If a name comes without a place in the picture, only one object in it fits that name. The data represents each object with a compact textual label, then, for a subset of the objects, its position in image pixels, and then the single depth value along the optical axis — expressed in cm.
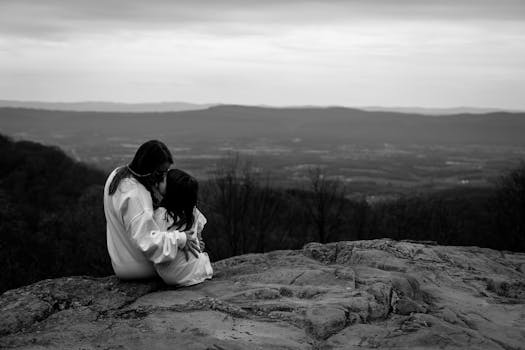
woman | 702
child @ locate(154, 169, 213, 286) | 736
